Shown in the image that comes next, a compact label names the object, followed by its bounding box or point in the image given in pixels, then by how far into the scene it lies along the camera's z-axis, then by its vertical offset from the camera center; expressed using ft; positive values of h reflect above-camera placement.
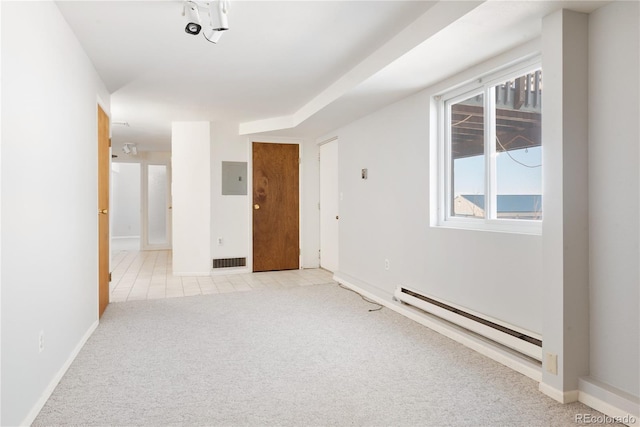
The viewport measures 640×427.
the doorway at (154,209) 29.33 -0.12
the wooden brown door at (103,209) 11.85 -0.04
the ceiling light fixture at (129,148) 24.91 +3.75
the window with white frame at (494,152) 8.59 +1.29
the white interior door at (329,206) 19.04 +0.02
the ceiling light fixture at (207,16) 7.25 +3.63
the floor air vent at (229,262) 19.52 -2.73
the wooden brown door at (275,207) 20.18 -0.02
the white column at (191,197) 19.04 +0.48
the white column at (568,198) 6.76 +0.12
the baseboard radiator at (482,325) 7.95 -2.73
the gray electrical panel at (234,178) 19.56 +1.39
